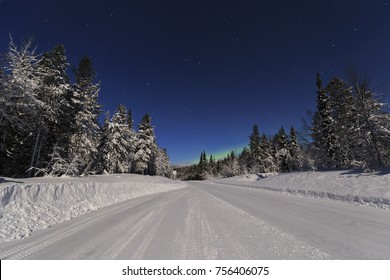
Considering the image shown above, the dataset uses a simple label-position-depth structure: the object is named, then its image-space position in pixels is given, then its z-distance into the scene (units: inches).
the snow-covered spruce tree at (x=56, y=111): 818.2
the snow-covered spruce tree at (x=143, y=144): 1948.8
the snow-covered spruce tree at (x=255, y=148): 2544.3
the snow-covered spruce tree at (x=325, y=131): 1190.3
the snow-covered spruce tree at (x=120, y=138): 1549.0
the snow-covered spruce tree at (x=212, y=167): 4495.6
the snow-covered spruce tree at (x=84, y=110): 990.2
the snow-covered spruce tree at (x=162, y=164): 2843.0
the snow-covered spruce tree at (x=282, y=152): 2225.9
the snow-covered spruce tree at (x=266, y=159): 2405.3
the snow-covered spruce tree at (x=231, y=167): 3884.4
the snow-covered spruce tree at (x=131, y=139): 1898.6
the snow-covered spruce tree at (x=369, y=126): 779.4
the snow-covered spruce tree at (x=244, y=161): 3321.9
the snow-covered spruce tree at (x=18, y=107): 522.9
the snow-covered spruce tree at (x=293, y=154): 2102.4
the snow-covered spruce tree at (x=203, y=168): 4241.9
